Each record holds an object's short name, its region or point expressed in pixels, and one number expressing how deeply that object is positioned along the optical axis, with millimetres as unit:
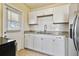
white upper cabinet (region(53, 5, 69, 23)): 1408
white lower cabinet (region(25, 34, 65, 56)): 1328
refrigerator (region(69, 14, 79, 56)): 885
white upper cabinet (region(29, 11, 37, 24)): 1935
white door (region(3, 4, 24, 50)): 1188
